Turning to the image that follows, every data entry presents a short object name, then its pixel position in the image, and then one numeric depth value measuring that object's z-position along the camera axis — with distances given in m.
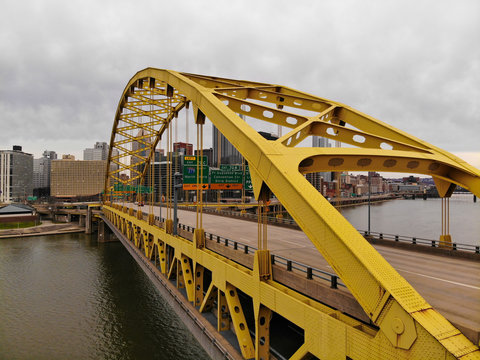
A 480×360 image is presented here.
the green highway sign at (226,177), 39.28
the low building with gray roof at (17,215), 84.12
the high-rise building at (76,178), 182.88
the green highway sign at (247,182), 38.05
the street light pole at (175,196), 19.74
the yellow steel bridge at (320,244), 5.61
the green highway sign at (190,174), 23.62
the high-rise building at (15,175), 167.00
